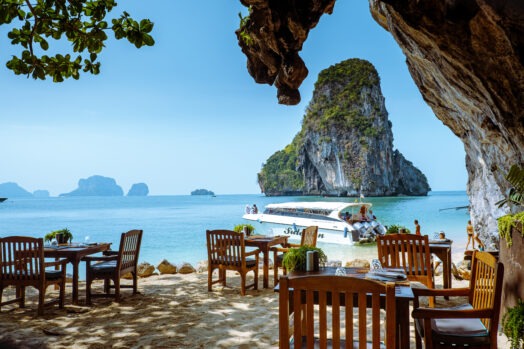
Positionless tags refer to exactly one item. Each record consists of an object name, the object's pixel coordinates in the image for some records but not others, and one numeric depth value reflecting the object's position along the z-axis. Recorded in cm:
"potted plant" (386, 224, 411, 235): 662
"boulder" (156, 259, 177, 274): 831
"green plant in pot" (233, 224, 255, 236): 716
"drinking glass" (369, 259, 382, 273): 345
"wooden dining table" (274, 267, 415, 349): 257
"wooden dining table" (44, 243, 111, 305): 543
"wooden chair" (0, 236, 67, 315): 495
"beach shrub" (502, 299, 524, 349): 261
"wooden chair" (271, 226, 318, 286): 661
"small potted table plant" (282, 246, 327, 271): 368
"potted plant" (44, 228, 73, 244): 640
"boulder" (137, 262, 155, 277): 794
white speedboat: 1903
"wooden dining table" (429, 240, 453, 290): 562
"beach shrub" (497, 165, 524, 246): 334
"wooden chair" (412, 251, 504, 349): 245
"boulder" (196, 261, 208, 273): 846
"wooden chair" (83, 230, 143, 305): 558
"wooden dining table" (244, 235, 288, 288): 642
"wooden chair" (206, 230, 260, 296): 611
